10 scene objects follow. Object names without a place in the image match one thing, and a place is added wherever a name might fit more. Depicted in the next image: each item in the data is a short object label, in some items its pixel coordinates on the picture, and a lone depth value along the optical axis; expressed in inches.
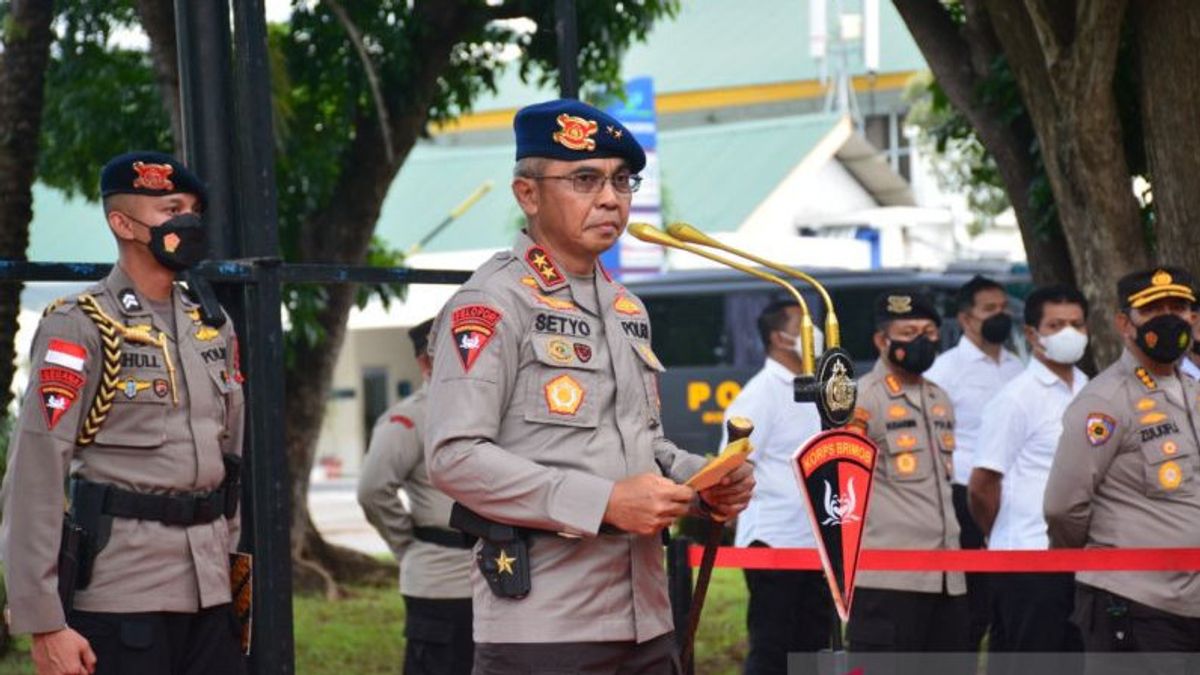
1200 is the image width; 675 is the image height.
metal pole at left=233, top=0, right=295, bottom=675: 373.4
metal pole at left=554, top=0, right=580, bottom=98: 451.3
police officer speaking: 265.1
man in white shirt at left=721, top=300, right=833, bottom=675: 572.9
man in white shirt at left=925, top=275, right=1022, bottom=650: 659.8
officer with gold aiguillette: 309.9
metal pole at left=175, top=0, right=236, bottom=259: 379.8
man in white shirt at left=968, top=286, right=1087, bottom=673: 524.9
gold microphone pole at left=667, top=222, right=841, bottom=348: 303.0
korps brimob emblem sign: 323.5
